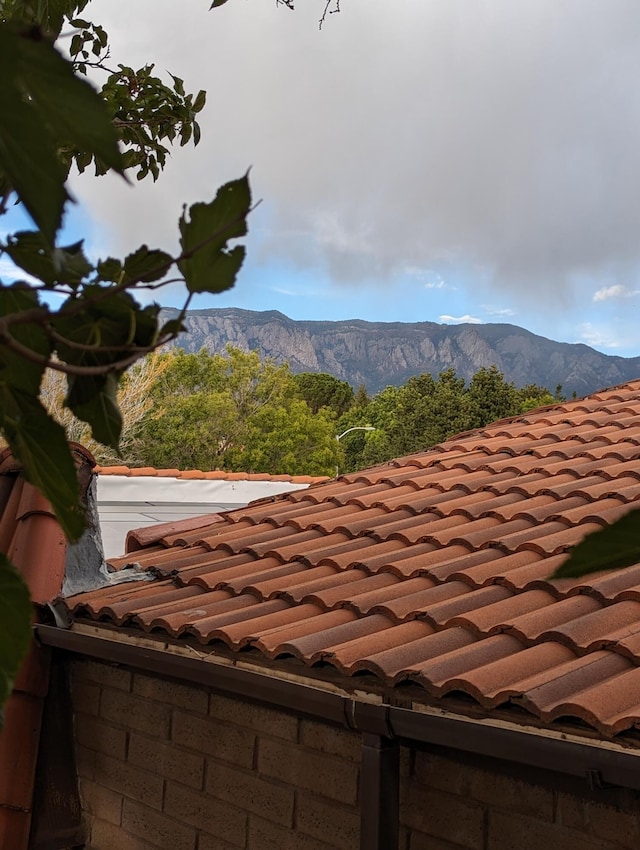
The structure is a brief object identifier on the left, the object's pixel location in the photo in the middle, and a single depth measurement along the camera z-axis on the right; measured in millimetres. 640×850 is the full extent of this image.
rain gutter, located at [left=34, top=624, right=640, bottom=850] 2090
